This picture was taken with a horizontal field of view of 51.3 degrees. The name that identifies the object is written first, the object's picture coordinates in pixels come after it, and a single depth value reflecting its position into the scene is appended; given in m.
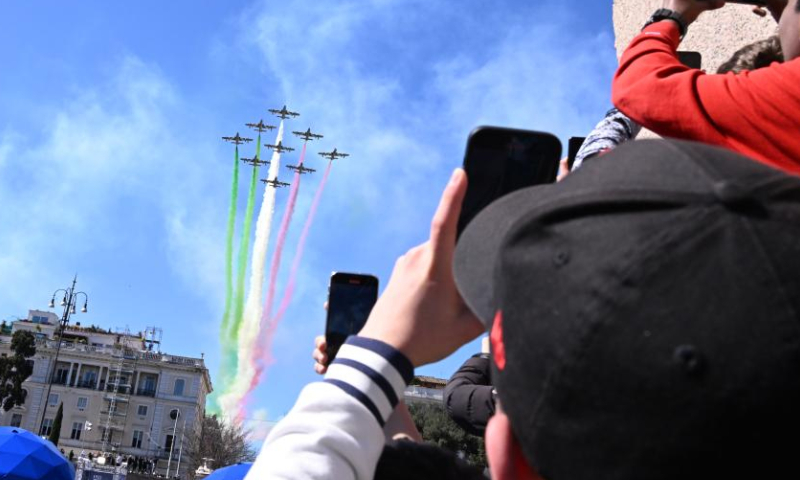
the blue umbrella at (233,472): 4.86
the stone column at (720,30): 2.51
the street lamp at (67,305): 46.69
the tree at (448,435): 28.83
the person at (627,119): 1.90
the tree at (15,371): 56.75
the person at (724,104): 1.35
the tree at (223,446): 48.11
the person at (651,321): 0.62
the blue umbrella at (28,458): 5.10
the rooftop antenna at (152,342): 81.57
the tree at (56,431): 48.22
